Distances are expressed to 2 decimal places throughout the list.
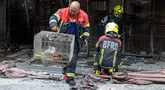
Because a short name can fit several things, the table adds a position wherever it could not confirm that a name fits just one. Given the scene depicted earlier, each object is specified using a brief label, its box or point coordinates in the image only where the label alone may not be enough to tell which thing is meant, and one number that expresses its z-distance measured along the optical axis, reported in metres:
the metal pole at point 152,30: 13.38
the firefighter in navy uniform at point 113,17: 12.13
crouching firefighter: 9.76
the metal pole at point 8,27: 16.97
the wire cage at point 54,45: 9.18
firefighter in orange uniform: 9.36
